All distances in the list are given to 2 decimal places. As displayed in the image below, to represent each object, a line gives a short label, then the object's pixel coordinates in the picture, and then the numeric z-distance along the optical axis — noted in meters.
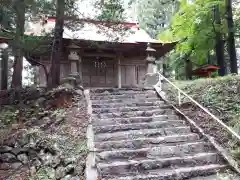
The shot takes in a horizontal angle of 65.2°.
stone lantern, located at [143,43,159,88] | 8.24
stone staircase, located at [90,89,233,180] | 3.71
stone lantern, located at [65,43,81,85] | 8.18
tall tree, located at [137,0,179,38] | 19.16
